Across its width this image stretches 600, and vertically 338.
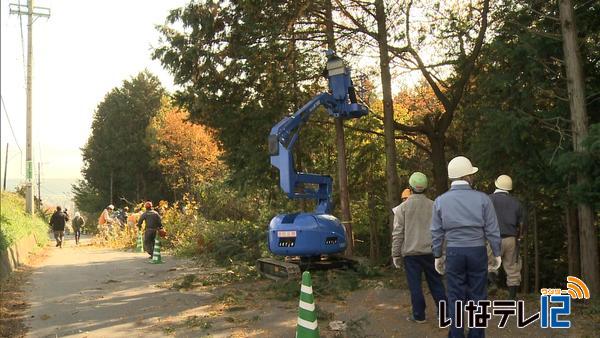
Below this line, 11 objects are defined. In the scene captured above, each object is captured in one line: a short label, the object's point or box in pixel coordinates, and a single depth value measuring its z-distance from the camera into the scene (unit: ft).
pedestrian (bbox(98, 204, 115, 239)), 85.05
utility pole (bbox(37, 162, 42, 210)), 263.70
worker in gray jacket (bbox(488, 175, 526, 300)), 26.66
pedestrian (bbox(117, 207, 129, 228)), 102.64
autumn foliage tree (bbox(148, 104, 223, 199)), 127.03
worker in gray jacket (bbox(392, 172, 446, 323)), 22.47
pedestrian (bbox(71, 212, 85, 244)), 91.38
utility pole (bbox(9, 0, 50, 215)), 86.53
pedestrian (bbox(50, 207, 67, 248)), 81.41
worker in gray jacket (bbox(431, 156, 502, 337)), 17.85
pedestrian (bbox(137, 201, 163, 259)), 53.06
